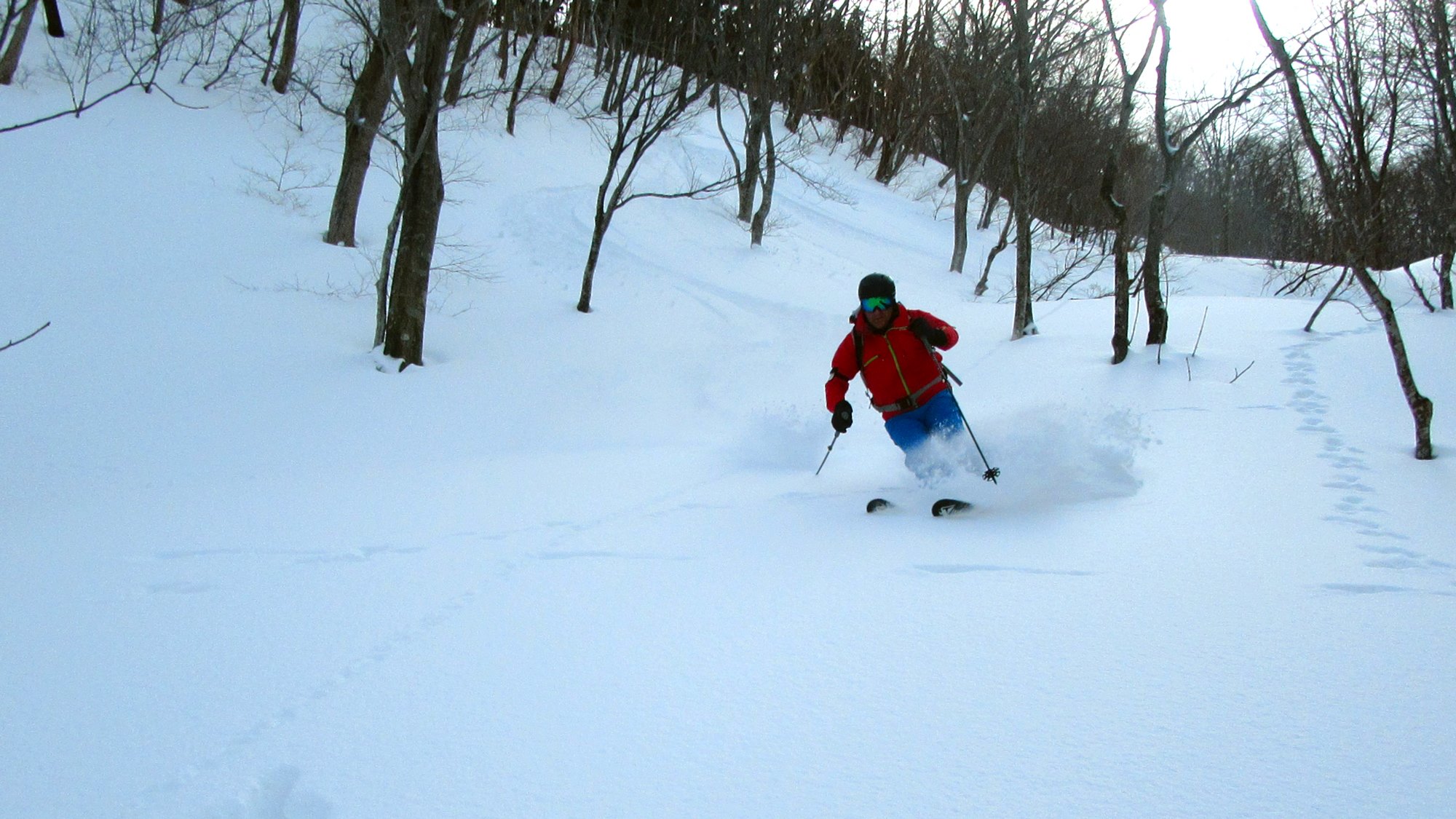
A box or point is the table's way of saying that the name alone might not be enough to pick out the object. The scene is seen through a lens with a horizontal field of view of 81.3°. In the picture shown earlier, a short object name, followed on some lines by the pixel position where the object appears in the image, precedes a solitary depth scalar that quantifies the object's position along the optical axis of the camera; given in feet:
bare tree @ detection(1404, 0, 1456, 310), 28.78
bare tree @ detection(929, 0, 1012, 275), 55.11
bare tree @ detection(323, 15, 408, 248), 41.22
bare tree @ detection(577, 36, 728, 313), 39.52
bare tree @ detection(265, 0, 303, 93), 65.72
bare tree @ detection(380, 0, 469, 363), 28.73
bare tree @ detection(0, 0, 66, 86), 48.24
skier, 18.26
